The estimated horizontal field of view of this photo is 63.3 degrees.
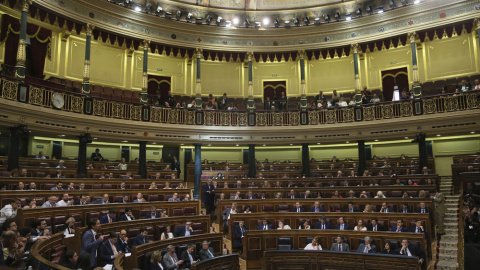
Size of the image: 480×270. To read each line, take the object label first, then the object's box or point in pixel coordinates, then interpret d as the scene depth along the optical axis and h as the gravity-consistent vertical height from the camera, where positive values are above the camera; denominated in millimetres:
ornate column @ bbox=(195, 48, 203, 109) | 16000 +3569
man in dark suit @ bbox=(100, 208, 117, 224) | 7969 -939
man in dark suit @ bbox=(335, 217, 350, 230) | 8648 -1248
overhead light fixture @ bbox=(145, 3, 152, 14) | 15295 +6410
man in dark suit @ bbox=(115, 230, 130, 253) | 6824 -1265
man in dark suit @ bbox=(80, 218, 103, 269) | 6168 -1124
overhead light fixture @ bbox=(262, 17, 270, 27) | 16969 +6450
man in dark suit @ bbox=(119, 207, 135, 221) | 8203 -934
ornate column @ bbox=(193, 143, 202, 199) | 15016 +13
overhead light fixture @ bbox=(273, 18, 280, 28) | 16812 +6326
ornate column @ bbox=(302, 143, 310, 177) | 15660 +337
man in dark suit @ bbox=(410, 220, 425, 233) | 7801 -1184
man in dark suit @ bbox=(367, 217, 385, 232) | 8266 -1229
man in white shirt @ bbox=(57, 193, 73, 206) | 8362 -650
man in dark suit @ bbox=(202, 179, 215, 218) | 11750 -804
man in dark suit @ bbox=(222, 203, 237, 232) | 10202 -1184
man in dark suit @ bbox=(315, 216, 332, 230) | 8680 -1234
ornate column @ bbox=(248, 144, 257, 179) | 15720 +234
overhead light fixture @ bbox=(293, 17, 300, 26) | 16683 +6339
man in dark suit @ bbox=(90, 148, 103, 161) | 14434 +532
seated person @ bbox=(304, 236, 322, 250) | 7480 -1473
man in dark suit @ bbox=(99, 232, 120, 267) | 6332 -1299
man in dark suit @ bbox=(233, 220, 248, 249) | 8914 -1466
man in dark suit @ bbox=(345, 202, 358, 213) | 9570 -981
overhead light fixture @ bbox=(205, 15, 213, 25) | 16328 +6283
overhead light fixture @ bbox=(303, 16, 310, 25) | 16578 +6335
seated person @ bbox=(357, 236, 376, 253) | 7195 -1445
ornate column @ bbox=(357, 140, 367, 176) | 14828 +412
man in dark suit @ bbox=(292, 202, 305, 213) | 10061 -996
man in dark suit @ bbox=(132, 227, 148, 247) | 7090 -1229
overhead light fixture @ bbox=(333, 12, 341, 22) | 16172 +6337
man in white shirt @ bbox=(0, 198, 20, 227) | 6820 -693
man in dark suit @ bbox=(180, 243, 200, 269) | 6797 -1514
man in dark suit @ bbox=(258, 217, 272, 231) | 8891 -1275
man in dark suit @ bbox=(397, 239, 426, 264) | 7023 -1492
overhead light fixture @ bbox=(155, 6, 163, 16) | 15359 +6302
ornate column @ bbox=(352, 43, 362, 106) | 15531 +3665
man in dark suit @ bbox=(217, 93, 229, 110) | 16561 +2877
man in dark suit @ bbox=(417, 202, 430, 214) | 8883 -931
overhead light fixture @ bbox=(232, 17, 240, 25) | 16609 +6368
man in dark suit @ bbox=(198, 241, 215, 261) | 6994 -1486
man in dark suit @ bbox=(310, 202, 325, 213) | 9758 -971
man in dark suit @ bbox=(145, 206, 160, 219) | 8844 -964
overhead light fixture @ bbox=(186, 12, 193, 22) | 15984 +6294
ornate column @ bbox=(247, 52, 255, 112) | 16553 +3573
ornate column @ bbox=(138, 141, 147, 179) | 14537 +293
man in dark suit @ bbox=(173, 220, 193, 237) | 8112 -1256
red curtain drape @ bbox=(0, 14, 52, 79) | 12984 +4591
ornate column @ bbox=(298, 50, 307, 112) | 16312 +3619
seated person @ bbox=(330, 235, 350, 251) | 7387 -1455
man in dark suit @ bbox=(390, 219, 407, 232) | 7909 -1206
